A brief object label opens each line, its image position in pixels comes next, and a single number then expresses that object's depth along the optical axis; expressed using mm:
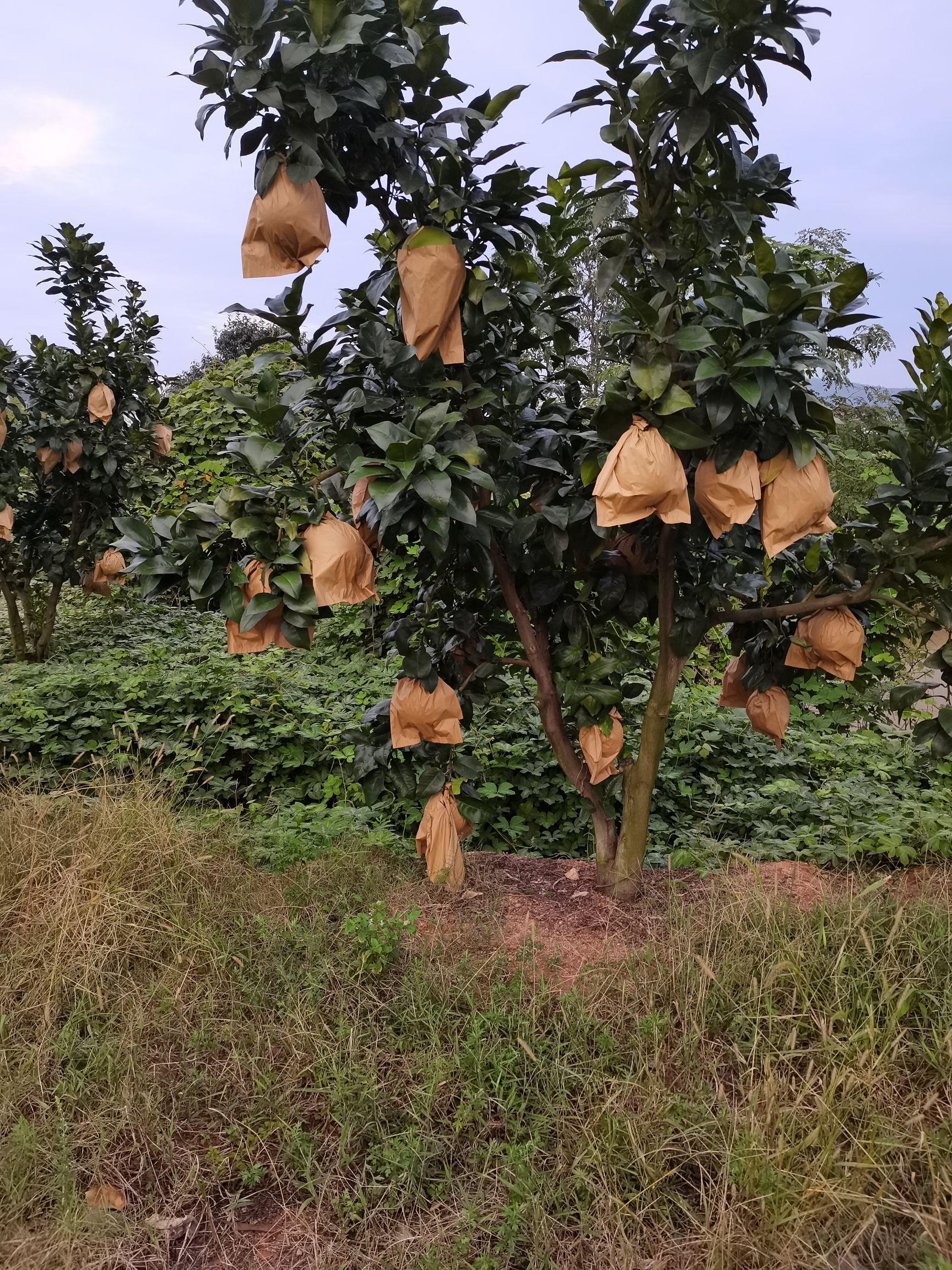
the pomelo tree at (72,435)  5836
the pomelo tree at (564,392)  2000
